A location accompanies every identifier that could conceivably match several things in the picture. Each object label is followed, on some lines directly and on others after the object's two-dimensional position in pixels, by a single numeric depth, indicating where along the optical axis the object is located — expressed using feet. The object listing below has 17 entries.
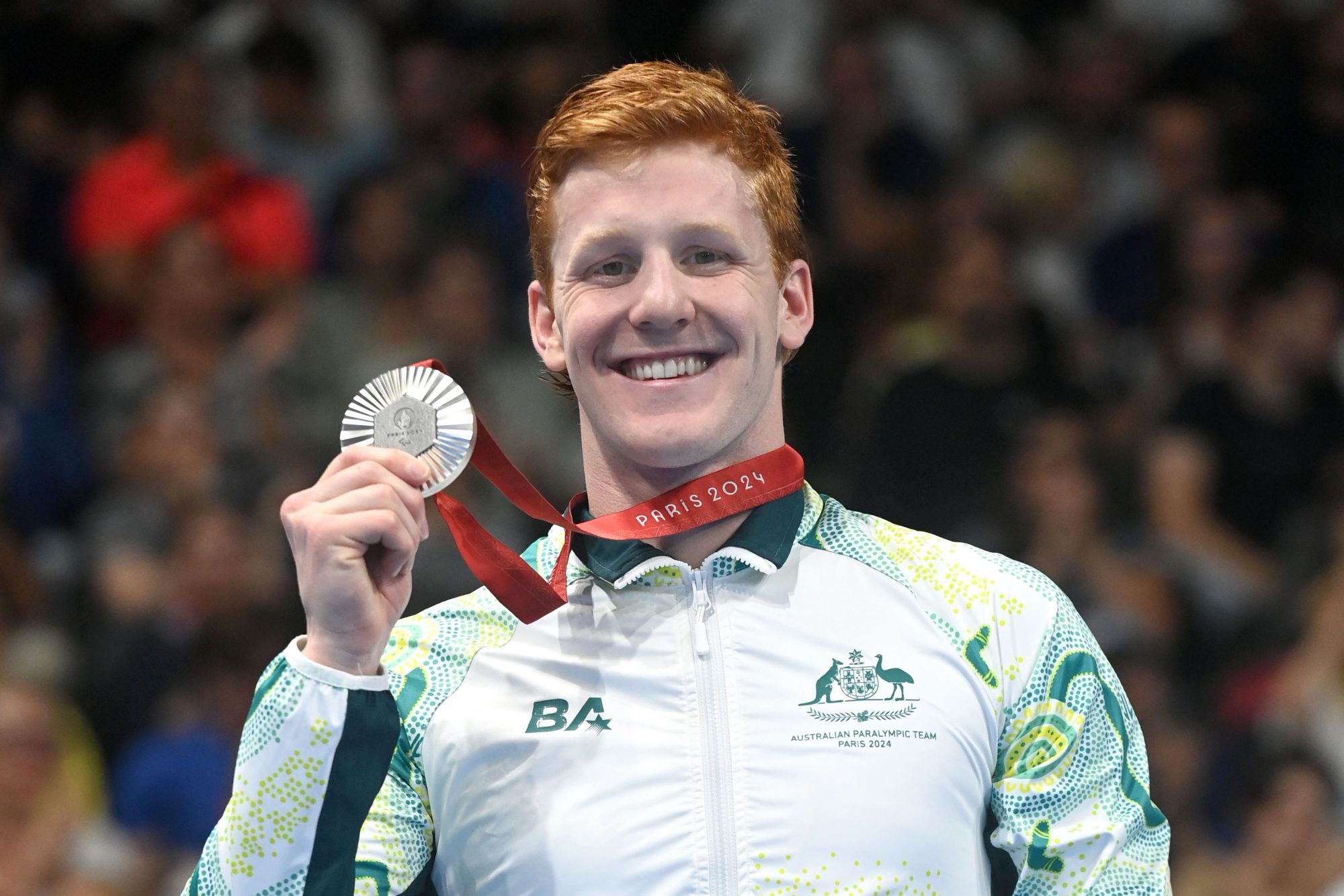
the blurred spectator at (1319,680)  36.60
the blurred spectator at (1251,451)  40.34
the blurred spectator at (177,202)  45.50
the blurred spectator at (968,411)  38.75
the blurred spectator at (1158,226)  45.24
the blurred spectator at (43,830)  35.42
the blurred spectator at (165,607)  38.42
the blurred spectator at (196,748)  36.50
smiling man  15.02
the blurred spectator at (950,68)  49.11
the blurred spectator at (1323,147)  44.98
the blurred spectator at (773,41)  50.08
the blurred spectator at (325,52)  47.91
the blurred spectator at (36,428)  42.83
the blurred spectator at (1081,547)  37.32
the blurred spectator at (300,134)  47.29
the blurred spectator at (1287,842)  34.45
